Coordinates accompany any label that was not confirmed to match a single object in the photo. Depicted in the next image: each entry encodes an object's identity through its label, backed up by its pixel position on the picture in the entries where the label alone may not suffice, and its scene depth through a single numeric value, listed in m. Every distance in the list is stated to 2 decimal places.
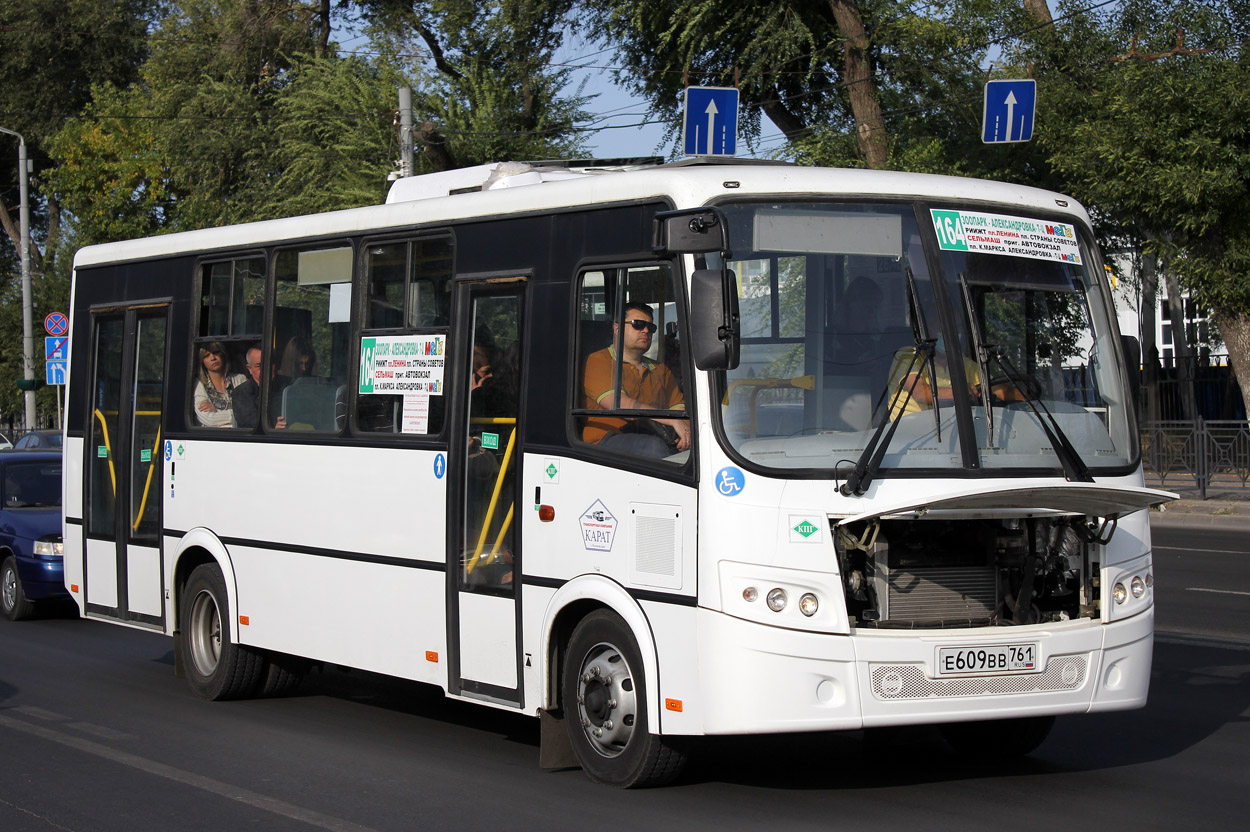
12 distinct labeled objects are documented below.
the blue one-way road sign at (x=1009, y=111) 20.14
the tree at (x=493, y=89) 30.98
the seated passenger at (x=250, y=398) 9.86
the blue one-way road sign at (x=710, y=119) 21.44
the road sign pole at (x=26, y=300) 40.16
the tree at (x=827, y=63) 25.86
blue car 14.15
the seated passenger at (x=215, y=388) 10.12
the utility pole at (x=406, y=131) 24.12
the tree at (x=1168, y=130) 22.20
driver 6.90
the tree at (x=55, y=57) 54.78
